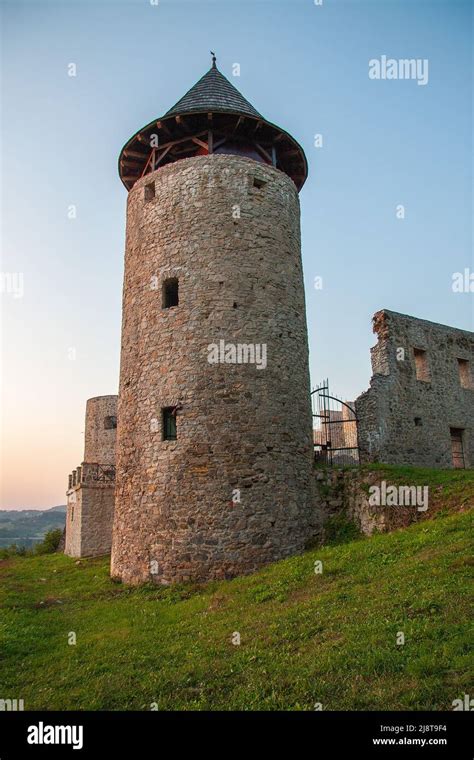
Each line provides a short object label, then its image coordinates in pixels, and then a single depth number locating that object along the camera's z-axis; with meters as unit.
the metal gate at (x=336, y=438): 15.98
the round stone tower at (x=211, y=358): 12.24
